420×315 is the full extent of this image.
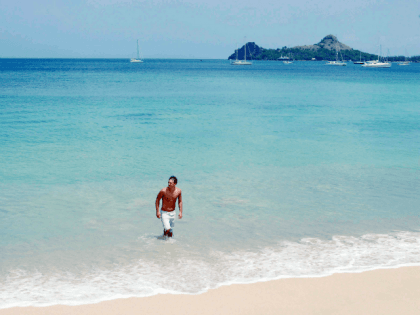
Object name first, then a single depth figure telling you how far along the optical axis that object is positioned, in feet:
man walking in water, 29.35
